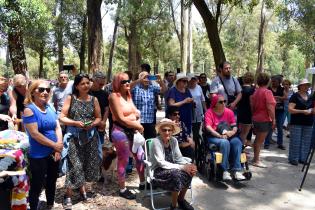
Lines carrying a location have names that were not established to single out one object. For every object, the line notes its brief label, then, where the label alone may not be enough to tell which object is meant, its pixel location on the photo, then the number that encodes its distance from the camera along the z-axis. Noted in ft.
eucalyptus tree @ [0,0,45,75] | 31.55
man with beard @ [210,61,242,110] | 25.67
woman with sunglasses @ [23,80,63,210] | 14.66
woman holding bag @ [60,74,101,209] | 16.75
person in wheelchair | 20.92
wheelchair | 20.92
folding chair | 17.19
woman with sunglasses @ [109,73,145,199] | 18.11
